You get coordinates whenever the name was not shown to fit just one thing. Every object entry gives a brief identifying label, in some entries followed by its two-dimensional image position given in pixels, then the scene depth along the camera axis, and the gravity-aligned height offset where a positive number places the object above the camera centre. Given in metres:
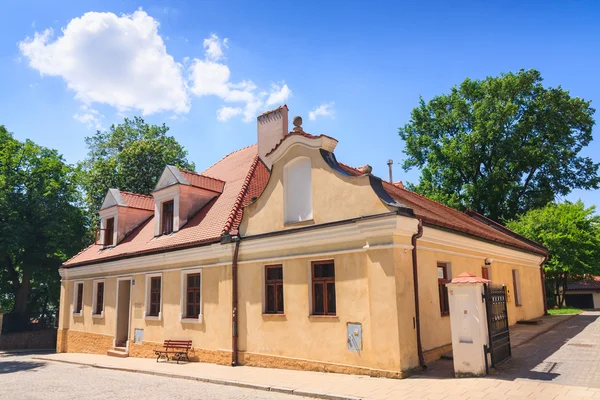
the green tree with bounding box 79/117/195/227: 31.58 +8.44
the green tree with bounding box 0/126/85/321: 28.92 +4.96
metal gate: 9.70 -0.99
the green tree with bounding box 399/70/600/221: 34.62 +10.54
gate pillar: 9.24 -0.94
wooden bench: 14.57 -2.09
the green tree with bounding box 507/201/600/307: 27.81 +2.74
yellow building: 10.21 +0.48
